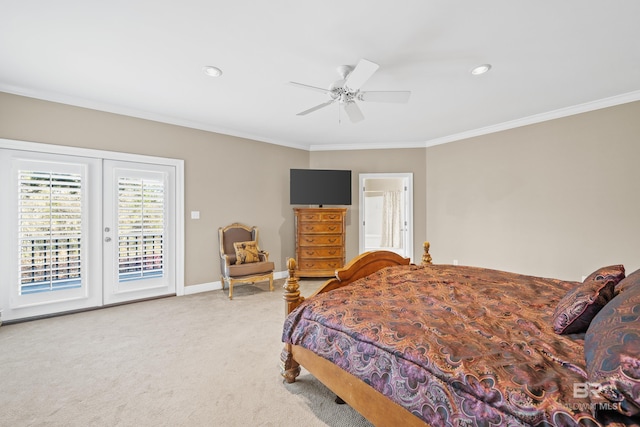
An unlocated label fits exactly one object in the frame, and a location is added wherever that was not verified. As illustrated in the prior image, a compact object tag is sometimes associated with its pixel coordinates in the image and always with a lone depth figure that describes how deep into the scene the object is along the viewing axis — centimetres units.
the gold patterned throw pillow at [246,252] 439
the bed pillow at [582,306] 135
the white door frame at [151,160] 320
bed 89
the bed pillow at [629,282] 133
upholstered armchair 415
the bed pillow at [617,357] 79
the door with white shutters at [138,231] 373
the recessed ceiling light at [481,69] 268
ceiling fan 238
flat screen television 524
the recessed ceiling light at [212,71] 273
